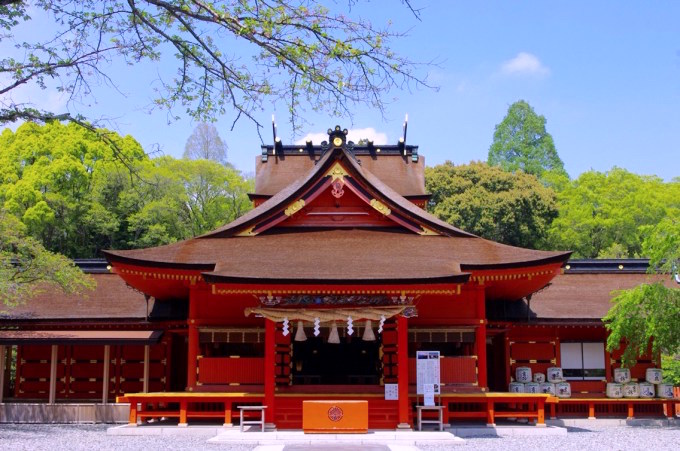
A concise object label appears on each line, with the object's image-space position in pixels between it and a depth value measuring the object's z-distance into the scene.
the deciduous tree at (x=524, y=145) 65.56
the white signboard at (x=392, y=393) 19.38
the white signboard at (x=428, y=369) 19.06
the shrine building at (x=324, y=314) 19.41
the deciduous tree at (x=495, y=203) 49.91
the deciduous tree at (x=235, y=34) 8.78
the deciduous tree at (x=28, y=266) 22.12
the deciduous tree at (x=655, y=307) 20.66
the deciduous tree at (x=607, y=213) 51.44
